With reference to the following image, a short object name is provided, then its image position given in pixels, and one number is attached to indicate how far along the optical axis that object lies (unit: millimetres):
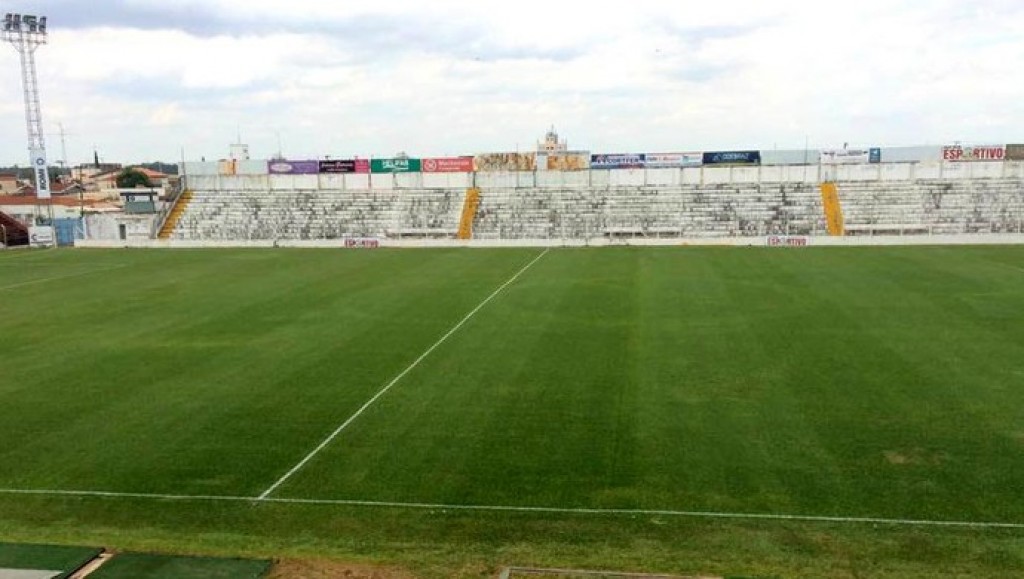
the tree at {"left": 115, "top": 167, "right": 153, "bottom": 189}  126438
